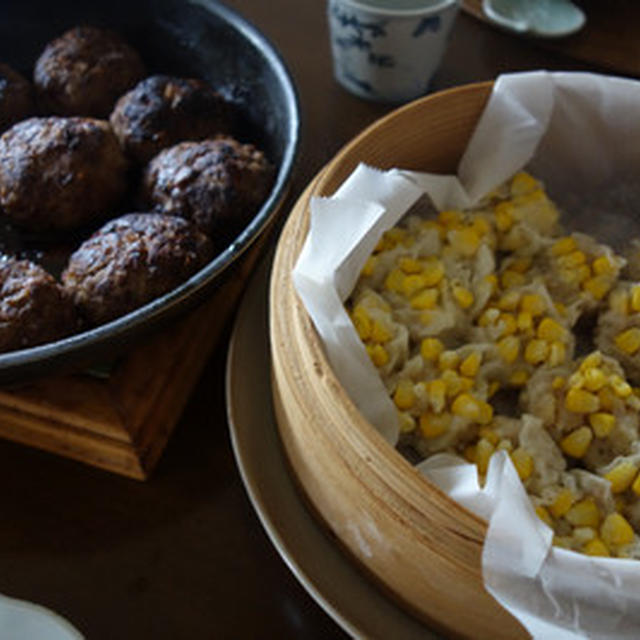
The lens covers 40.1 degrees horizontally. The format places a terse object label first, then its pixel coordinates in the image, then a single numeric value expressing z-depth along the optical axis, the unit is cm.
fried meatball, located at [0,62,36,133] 38
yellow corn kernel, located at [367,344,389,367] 28
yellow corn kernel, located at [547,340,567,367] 30
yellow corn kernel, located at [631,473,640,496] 27
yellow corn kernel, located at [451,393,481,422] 28
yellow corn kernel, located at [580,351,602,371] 29
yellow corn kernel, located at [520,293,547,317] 31
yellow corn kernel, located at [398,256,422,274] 31
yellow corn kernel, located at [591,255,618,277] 32
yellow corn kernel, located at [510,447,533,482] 27
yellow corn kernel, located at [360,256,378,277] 30
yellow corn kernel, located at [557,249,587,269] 32
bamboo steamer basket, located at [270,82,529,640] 23
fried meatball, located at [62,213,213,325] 30
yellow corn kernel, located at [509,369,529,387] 30
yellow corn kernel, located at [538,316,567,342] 31
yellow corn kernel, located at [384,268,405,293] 31
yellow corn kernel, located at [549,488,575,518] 26
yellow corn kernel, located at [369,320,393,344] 29
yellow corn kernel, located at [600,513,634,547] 26
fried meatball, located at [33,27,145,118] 39
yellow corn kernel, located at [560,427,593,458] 29
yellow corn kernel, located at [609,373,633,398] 29
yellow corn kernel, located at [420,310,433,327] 30
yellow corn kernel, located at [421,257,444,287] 31
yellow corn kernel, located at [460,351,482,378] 29
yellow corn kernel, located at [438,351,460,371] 29
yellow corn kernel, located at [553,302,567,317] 32
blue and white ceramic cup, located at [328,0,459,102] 40
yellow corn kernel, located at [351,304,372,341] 29
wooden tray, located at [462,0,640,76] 44
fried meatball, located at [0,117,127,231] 34
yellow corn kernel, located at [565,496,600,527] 26
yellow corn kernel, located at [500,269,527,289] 33
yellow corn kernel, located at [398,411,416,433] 28
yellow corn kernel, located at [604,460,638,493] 27
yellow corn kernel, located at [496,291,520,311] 31
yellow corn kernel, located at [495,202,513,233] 33
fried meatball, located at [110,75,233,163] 36
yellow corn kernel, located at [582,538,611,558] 25
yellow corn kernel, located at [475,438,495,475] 28
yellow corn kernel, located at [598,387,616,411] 29
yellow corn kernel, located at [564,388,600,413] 29
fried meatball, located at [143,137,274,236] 33
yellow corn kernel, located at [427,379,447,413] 28
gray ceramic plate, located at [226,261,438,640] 26
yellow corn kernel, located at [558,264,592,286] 32
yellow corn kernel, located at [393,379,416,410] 28
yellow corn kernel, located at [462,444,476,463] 28
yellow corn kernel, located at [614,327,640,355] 31
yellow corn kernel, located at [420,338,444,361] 30
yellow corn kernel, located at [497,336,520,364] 30
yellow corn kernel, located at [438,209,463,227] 33
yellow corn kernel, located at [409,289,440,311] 30
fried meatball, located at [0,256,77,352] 29
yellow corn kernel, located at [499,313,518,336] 31
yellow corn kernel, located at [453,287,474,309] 31
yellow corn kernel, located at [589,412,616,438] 29
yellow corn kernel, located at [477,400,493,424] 29
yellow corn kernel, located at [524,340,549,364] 30
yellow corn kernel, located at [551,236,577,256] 33
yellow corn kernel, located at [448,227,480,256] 32
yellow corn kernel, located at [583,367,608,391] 29
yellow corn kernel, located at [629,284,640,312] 31
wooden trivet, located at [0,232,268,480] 29
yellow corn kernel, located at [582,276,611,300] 32
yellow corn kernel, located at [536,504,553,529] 26
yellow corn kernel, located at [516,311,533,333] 31
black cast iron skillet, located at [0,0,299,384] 34
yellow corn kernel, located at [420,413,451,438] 28
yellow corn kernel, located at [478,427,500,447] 28
